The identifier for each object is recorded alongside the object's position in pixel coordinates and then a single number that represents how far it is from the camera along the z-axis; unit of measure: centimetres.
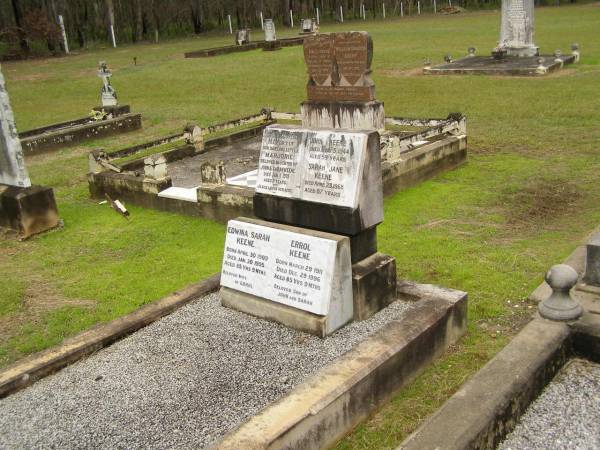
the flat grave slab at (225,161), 1084
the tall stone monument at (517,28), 2088
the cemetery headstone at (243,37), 3412
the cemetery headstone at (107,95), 1645
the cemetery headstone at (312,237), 497
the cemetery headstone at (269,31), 3338
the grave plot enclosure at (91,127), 1422
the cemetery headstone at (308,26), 3578
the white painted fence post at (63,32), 4094
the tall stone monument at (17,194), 860
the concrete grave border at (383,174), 873
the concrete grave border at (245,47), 3249
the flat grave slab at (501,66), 1930
